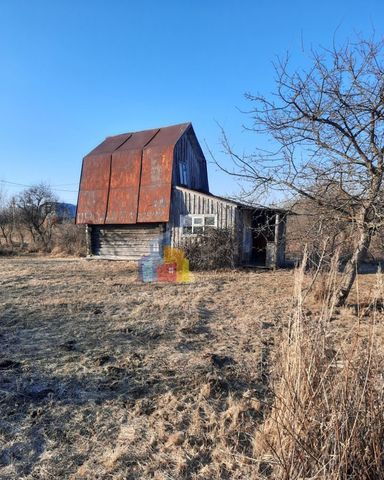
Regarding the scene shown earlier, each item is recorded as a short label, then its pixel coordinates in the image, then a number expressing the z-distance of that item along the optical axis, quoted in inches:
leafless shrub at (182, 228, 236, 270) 539.5
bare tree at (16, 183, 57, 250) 1149.1
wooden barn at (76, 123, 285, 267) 592.4
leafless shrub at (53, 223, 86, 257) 927.0
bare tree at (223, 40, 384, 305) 211.2
